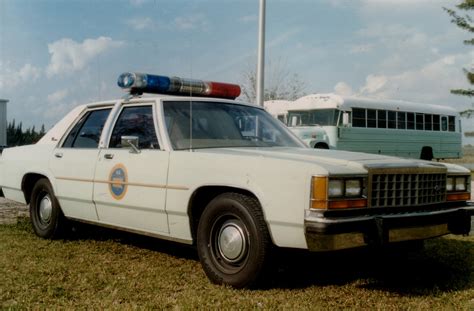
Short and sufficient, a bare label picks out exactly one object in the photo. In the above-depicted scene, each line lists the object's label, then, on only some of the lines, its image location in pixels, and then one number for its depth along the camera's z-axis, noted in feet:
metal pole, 39.24
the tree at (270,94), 89.61
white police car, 12.35
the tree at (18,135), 88.08
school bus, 58.18
